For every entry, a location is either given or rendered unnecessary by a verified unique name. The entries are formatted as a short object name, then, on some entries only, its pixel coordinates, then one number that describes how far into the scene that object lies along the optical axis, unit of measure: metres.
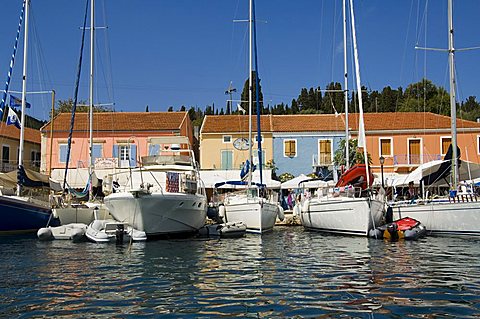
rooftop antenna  44.81
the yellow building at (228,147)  43.84
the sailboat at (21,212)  23.47
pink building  43.16
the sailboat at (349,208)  21.56
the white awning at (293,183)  34.85
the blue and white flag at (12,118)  27.33
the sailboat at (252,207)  24.11
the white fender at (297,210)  29.19
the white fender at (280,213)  28.77
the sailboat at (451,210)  20.91
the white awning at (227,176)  36.72
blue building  43.72
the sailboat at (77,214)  21.47
